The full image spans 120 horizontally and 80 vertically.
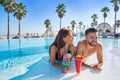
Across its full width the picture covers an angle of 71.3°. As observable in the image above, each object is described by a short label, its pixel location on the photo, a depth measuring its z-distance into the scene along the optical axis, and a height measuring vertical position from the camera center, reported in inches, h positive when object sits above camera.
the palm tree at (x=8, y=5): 550.1 +217.9
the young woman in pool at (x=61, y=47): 58.4 -6.8
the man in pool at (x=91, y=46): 60.8 -6.9
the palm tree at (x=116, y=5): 749.8 +293.2
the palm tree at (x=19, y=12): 636.0 +200.5
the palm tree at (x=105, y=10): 832.4 +275.0
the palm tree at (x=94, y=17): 979.9 +241.9
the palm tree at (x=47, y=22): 904.4 +170.4
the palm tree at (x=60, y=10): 752.2 +252.2
